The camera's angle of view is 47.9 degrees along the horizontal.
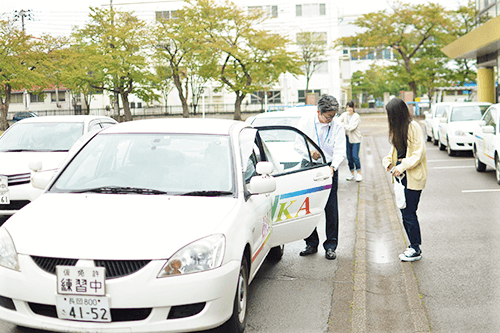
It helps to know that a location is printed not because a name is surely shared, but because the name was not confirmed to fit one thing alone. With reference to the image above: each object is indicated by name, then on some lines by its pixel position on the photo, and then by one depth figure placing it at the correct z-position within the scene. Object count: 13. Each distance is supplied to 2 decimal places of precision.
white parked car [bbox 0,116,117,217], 7.62
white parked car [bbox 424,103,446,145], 21.14
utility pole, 52.35
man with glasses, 6.09
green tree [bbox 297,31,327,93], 57.12
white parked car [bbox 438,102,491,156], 16.62
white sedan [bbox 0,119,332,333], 3.41
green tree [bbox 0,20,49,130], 37.16
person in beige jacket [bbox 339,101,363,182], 12.21
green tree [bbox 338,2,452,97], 45.25
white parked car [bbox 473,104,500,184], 11.31
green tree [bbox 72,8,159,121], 37.78
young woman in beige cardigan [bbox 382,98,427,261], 5.62
